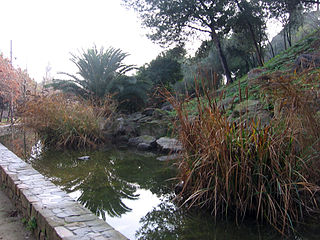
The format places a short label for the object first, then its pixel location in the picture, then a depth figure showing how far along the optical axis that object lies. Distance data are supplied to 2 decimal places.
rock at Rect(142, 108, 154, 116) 15.20
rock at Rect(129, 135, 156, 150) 7.65
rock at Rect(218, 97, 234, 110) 7.16
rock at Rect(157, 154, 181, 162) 6.02
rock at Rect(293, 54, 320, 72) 6.98
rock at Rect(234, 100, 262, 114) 5.26
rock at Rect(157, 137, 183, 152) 6.89
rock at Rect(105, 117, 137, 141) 9.19
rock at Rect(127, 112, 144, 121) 13.79
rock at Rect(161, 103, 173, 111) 13.86
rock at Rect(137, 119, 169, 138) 9.12
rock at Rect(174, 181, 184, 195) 3.59
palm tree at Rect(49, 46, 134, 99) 13.80
